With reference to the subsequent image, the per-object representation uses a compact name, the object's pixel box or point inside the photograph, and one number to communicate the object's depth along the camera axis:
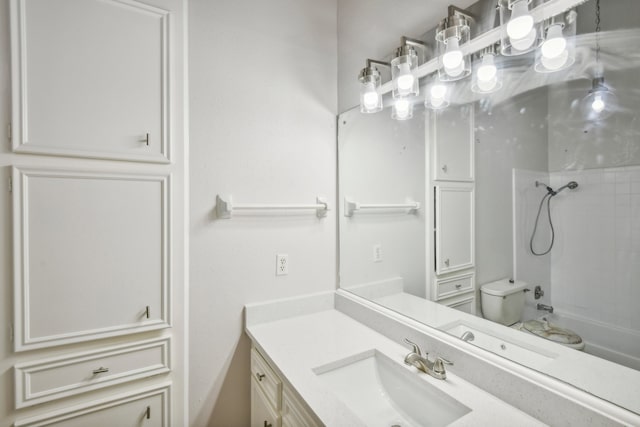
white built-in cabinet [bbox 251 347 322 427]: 0.97
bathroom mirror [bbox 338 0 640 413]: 0.75
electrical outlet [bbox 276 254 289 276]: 1.57
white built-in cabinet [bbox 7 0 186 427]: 1.03
